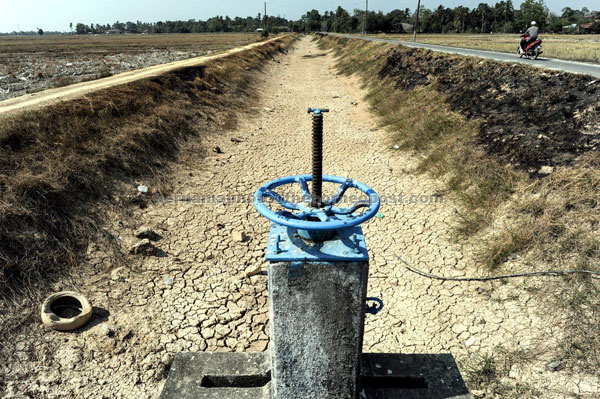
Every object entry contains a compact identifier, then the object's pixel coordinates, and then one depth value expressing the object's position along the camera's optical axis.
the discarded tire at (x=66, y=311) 3.62
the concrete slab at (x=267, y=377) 2.45
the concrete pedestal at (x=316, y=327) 1.92
